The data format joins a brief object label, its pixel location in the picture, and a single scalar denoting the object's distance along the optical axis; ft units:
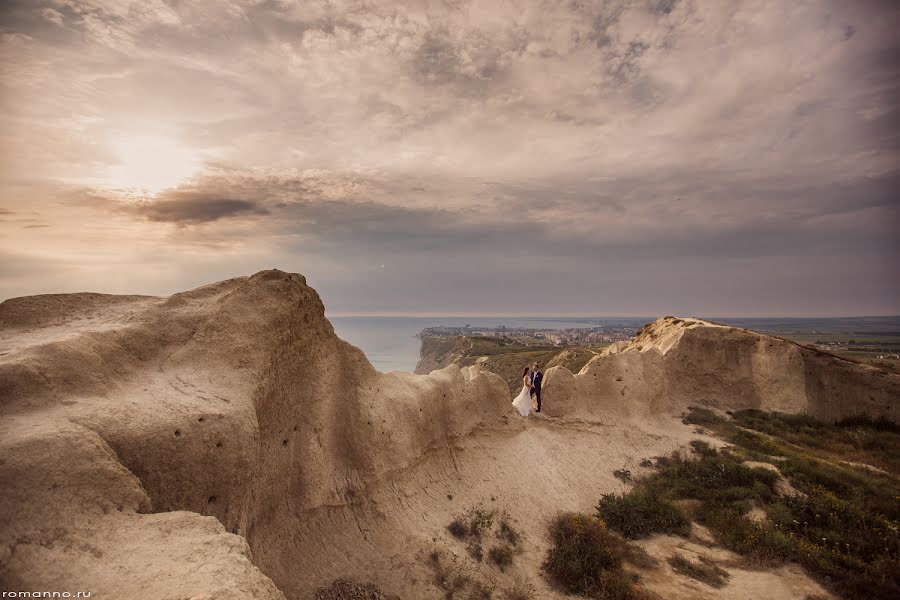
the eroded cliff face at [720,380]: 54.29
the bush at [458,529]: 30.68
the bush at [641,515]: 34.22
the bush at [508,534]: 31.96
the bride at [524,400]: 49.67
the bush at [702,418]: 58.70
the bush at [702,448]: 48.01
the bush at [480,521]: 31.55
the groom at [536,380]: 50.24
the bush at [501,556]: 29.04
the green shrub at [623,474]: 43.71
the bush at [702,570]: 27.84
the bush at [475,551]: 29.21
